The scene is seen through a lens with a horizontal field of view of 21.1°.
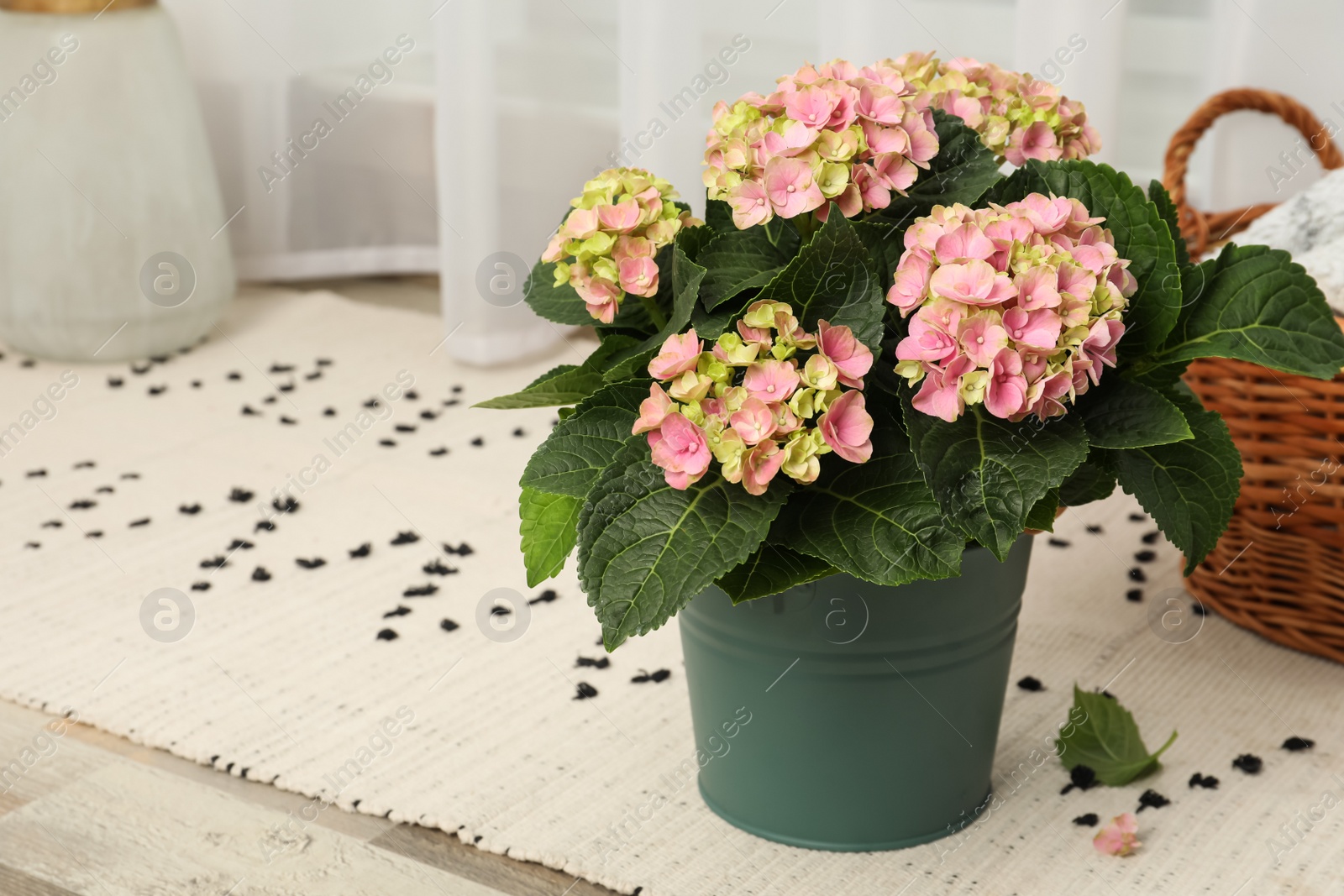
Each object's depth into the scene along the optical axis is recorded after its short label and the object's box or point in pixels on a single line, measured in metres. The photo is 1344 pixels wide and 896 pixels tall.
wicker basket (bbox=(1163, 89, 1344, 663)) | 1.60
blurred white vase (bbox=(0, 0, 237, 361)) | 2.43
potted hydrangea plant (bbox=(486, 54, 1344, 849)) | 1.37
